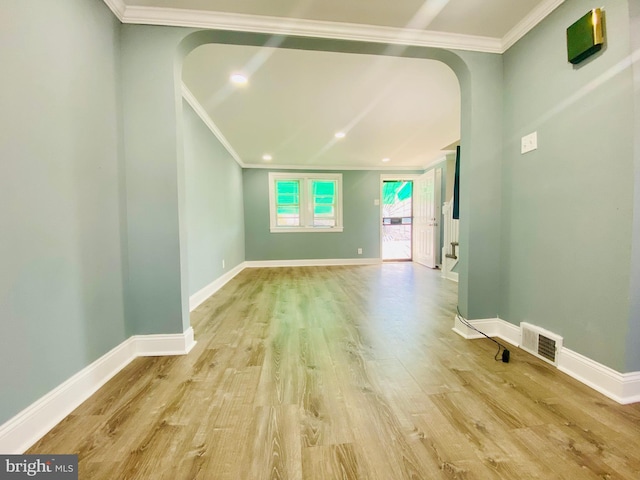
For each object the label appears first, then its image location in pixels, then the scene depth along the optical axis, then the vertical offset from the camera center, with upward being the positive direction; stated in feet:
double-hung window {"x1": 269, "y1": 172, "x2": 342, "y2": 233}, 19.25 +1.76
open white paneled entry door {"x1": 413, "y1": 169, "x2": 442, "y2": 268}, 17.49 +0.45
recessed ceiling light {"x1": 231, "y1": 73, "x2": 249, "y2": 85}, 7.42 +4.47
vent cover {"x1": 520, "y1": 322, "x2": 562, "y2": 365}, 5.15 -2.62
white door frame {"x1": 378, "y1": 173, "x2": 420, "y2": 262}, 19.81 +3.65
